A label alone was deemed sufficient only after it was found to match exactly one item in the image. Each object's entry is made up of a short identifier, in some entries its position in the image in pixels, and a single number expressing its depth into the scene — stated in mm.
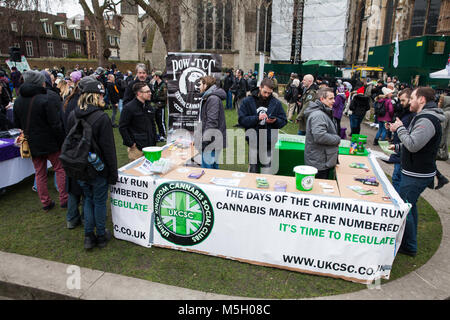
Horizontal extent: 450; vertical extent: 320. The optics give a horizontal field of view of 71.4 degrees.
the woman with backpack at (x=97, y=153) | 3398
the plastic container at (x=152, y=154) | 3773
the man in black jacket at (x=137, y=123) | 4586
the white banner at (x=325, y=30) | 27786
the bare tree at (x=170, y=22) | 10977
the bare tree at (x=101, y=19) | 17234
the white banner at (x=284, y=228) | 3053
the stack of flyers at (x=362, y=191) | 3269
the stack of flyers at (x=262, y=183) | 3404
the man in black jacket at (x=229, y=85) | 14953
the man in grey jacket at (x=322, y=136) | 3797
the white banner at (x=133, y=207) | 3672
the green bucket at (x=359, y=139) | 4914
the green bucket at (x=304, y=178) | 3273
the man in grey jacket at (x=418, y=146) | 3229
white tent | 10014
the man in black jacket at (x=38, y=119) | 4301
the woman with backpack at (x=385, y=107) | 8414
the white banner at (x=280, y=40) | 29359
